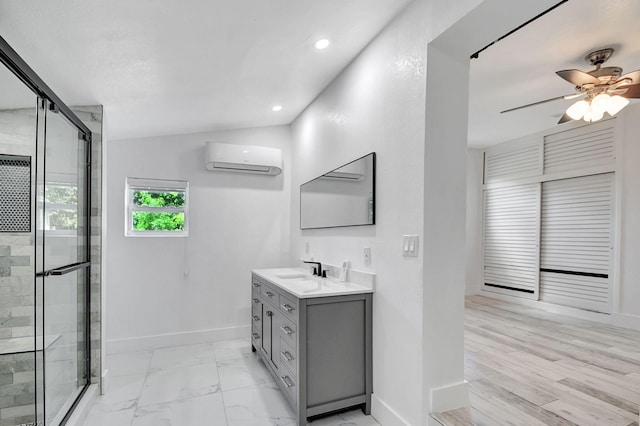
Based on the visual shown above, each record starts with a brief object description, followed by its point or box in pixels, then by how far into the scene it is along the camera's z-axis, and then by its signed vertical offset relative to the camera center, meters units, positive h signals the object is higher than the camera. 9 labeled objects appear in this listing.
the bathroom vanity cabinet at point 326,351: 2.30 -0.95
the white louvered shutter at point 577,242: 4.23 -0.35
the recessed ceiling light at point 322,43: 2.45 +1.21
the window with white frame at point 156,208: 3.79 +0.03
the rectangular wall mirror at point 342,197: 2.56 +0.13
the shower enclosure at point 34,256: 2.00 -0.29
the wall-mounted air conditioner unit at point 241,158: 3.80 +0.59
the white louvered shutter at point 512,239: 5.07 -0.39
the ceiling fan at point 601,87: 2.68 +1.04
